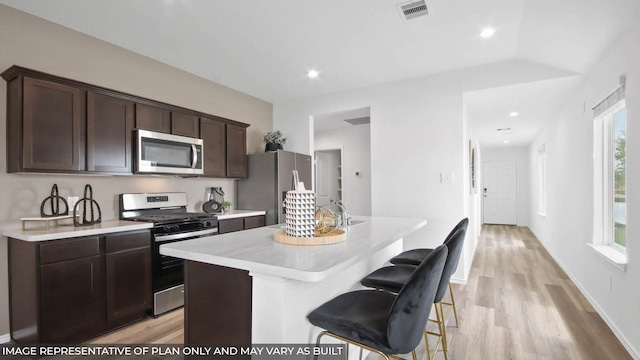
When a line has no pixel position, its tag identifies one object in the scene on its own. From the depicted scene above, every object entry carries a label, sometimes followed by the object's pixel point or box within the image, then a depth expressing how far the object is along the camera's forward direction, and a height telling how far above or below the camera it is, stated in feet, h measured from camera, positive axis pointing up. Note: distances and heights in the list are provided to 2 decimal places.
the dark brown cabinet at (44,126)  7.40 +1.37
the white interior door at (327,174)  23.45 +0.41
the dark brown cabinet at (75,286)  6.94 -2.52
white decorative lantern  5.31 -0.54
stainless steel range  9.07 -1.52
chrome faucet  7.35 -0.87
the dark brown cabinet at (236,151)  13.07 +1.24
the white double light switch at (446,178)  12.14 +0.02
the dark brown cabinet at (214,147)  11.99 +1.32
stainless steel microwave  9.66 +0.90
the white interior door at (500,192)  29.22 -1.31
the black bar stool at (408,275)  5.47 -1.88
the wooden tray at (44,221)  7.48 -0.96
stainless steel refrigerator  13.30 -0.13
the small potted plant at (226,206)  12.83 -1.06
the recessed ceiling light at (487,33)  9.09 +4.26
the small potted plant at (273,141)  14.80 +1.87
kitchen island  4.04 -1.52
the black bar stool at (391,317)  3.70 -1.86
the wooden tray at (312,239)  5.16 -1.00
